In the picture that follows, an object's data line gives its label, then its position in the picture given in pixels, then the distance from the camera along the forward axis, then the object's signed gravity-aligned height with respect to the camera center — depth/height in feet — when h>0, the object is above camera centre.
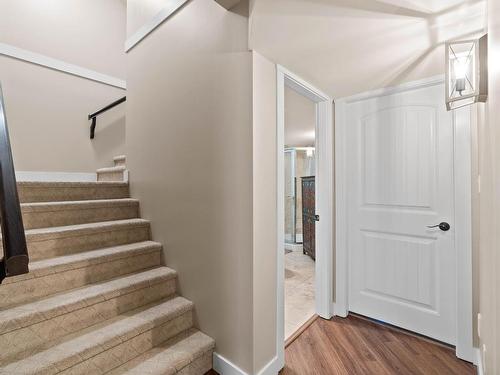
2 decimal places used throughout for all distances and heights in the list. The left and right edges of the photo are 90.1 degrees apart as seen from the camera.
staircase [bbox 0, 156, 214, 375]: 4.10 -2.18
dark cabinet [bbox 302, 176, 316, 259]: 13.78 -1.74
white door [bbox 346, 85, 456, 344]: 6.07 -0.73
